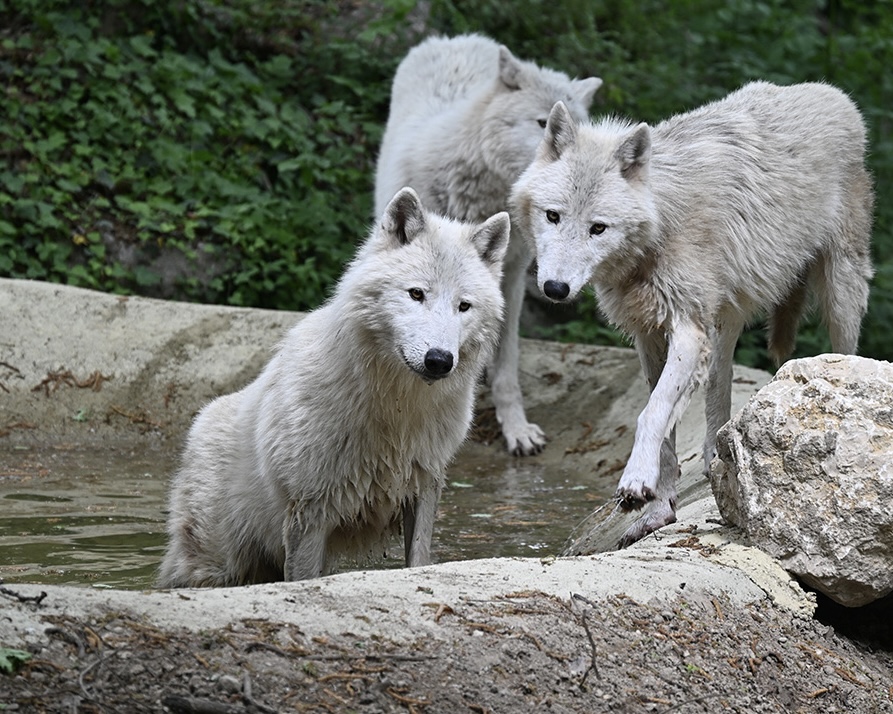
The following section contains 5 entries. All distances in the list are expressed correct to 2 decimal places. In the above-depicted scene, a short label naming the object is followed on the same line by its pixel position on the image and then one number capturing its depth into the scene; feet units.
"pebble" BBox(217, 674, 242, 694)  19.27
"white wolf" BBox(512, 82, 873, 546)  34.63
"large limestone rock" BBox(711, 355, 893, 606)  27.35
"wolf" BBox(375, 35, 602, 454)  55.01
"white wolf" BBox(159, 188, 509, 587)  30.12
